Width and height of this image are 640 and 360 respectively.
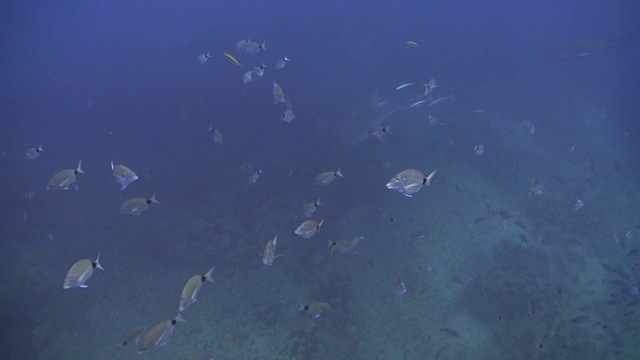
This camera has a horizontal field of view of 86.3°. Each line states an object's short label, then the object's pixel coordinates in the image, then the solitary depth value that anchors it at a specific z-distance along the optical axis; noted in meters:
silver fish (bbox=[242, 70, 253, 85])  8.55
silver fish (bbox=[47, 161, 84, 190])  5.65
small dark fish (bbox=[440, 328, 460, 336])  5.98
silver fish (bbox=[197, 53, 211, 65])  9.13
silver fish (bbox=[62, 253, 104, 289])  4.27
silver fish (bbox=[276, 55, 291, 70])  8.95
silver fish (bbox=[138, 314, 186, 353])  3.83
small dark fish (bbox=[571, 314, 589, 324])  6.30
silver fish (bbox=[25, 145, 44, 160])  7.94
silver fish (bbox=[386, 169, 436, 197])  4.61
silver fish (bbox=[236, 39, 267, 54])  8.29
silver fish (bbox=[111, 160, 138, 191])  5.41
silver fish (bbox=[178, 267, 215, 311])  3.85
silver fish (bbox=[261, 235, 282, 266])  4.85
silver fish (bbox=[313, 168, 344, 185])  6.23
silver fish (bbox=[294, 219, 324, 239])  5.11
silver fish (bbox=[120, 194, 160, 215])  5.46
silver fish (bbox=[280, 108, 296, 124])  7.39
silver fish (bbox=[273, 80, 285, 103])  7.24
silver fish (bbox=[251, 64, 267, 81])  7.60
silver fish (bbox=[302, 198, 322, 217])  6.23
